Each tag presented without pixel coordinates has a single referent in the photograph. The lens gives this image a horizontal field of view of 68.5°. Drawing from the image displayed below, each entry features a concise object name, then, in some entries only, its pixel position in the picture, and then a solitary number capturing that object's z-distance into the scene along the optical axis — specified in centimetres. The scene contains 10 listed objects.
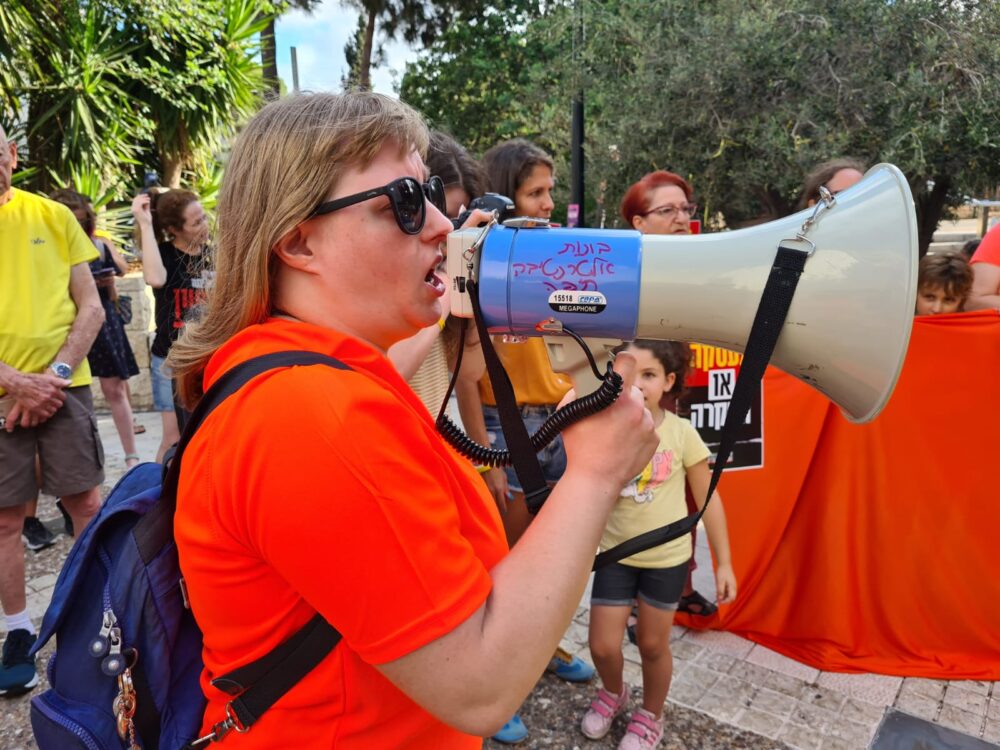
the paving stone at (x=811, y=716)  270
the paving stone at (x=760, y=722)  267
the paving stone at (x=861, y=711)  272
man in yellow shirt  292
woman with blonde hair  85
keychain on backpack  112
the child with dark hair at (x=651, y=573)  254
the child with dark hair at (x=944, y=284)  343
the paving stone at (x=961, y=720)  265
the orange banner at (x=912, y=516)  306
